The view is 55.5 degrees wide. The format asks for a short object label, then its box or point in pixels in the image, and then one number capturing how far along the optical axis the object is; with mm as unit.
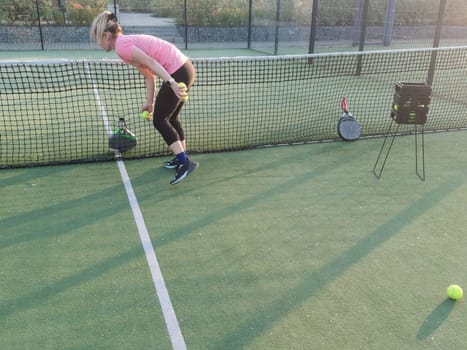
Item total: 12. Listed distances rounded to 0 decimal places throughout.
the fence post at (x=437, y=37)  9906
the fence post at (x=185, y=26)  18308
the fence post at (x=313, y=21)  13213
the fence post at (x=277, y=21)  15990
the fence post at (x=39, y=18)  17375
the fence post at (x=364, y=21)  12153
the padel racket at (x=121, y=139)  6121
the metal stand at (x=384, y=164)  5755
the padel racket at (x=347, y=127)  7066
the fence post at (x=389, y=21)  18953
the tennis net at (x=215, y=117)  6613
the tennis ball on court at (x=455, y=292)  3428
